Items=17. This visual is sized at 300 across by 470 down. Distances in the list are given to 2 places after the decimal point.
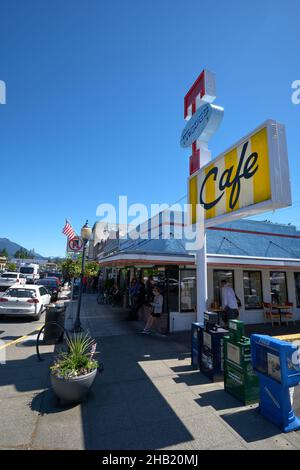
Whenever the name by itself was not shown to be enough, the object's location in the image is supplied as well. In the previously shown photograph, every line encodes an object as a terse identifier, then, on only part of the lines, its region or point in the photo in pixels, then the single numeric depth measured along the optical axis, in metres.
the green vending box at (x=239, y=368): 4.41
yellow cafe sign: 4.68
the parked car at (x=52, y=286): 17.12
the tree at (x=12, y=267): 61.03
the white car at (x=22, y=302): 10.73
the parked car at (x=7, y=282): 17.12
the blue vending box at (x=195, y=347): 5.90
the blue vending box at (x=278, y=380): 3.69
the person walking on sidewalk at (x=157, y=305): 8.94
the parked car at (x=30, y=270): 28.65
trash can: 7.74
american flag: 14.56
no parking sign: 10.49
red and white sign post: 7.29
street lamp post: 9.80
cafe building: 9.43
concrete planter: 4.09
